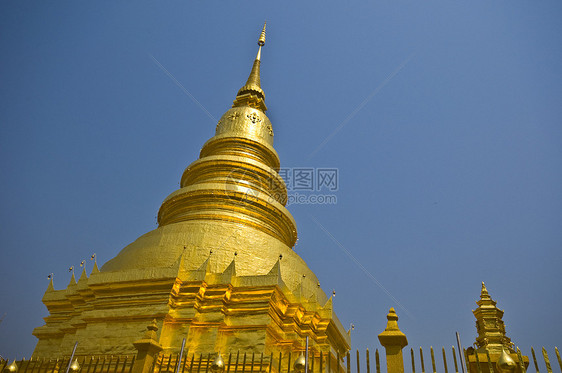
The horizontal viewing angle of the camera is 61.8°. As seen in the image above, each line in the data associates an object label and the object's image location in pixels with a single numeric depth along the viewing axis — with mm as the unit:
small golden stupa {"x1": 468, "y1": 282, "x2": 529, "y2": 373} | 6965
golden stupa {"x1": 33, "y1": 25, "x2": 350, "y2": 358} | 10734
